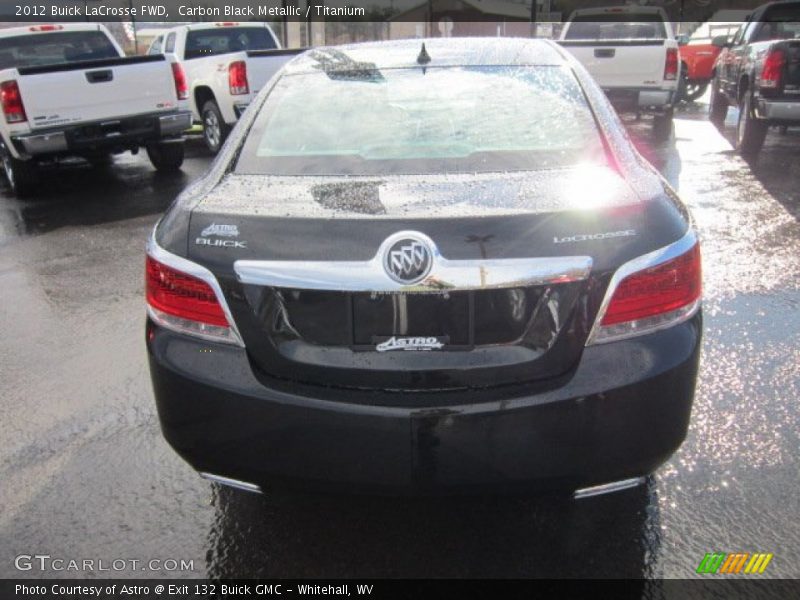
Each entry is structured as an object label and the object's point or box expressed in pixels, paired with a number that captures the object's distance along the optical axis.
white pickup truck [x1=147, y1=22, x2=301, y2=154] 11.11
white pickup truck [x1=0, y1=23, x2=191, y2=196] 8.54
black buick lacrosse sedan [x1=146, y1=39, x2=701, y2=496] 2.15
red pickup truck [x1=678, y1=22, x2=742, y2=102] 19.69
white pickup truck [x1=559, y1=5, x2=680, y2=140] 11.65
